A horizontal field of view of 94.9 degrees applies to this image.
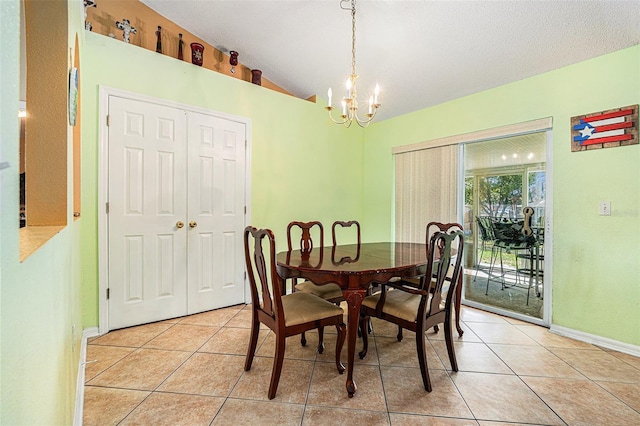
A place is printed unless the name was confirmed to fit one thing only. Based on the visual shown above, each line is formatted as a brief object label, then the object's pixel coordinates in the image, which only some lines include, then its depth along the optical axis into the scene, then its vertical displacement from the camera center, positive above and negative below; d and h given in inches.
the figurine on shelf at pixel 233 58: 131.5 +69.0
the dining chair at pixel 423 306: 71.7 -25.1
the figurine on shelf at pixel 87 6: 96.7 +68.0
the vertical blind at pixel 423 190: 139.4 +11.4
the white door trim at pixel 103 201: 99.2 +3.1
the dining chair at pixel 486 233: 136.9 -9.8
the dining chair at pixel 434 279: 99.0 -25.1
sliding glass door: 119.3 -4.6
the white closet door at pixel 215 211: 119.0 -0.1
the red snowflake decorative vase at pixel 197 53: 119.5 +64.5
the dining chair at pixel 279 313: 68.5 -25.7
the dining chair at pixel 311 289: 92.9 -25.5
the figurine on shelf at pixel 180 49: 119.1 +65.8
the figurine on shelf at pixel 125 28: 106.7 +66.7
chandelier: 85.9 +34.5
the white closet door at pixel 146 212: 103.0 -0.6
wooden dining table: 69.5 -14.2
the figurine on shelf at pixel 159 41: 113.1 +65.9
